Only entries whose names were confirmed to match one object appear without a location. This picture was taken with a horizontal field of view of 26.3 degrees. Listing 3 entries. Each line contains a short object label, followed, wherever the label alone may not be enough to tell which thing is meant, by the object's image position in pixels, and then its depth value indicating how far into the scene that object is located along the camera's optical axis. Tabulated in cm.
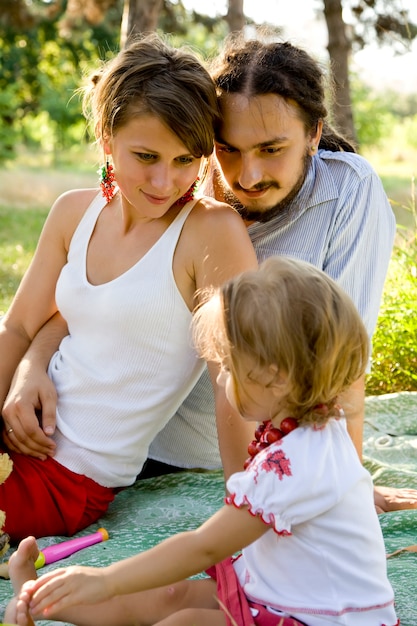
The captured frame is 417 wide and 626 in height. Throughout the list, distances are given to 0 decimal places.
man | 256
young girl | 168
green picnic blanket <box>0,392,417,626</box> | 231
